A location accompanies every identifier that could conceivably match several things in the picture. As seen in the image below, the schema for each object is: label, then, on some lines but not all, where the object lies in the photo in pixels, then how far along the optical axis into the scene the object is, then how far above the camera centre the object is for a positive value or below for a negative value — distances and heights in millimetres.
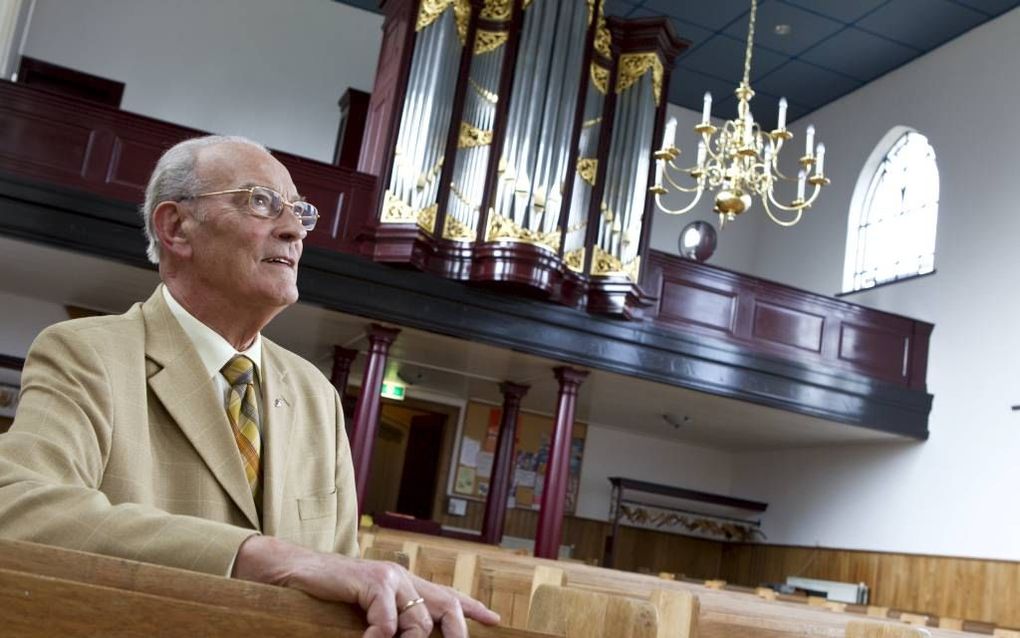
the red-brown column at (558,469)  9617 +376
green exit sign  12609 +1124
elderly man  1242 +41
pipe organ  8844 +3102
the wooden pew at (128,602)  926 -140
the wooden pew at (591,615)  1438 -134
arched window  11570 +3931
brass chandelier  6680 +2459
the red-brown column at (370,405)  9102 +650
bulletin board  13305 +590
